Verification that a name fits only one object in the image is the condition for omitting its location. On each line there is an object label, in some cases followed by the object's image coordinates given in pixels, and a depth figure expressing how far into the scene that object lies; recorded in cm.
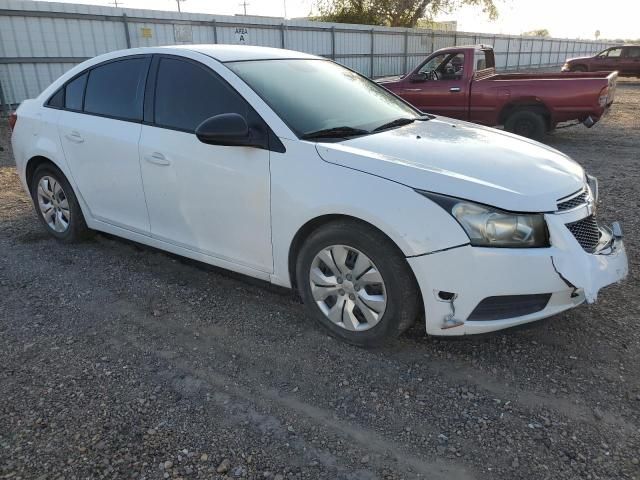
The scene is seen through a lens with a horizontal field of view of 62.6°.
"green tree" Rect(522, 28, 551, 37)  9046
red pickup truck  915
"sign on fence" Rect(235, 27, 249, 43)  1616
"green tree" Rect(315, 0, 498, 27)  3053
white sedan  272
